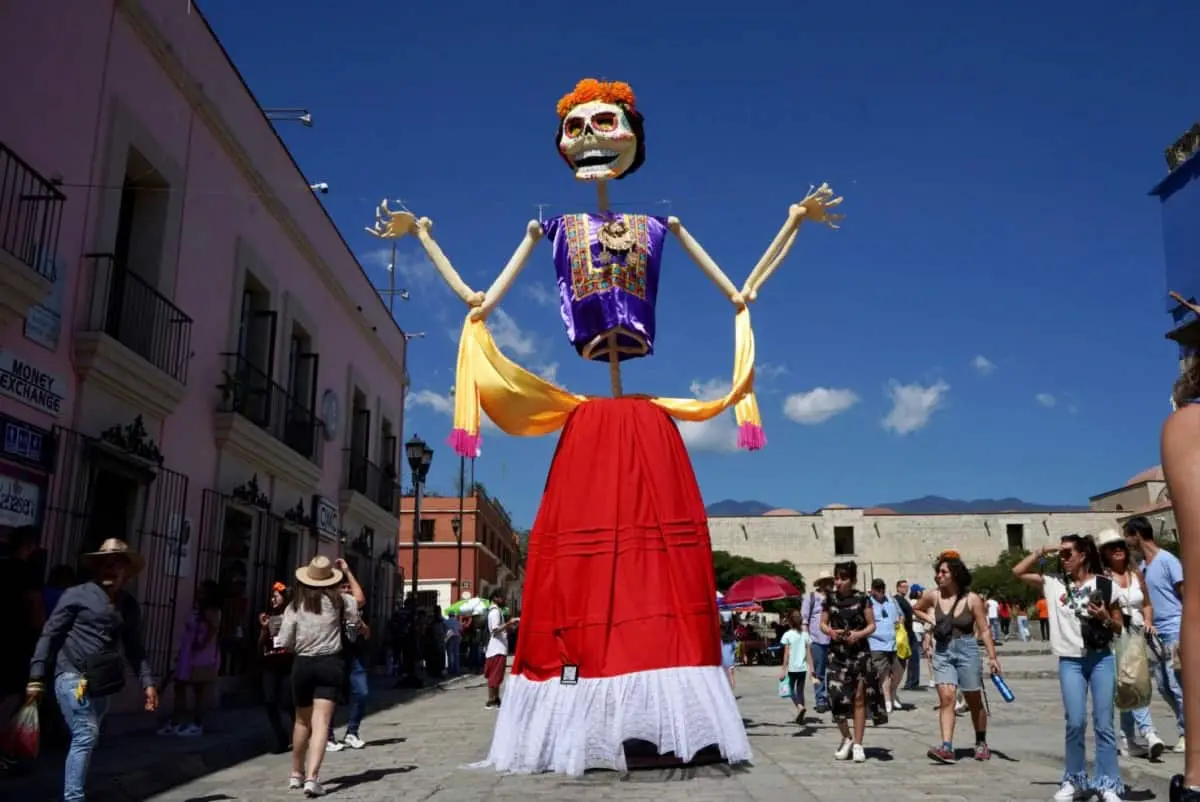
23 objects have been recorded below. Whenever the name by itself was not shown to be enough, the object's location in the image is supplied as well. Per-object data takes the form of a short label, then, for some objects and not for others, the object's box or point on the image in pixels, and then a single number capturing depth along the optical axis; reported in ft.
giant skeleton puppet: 18.93
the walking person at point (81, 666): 16.16
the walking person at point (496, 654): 39.96
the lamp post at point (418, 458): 63.05
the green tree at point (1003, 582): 152.46
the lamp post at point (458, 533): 103.63
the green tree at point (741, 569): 170.19
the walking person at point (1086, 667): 17.22
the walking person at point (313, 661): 20.21
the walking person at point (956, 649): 22.52
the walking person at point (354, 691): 26.94
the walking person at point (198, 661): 31.09
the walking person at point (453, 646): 70.64
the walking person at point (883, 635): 33.45
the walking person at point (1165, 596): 22.61
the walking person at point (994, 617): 72.32
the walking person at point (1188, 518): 5.64
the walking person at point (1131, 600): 21.21
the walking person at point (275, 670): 27.20
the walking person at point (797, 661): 33.88
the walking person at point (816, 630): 32.35
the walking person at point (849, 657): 23.43
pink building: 27.40
